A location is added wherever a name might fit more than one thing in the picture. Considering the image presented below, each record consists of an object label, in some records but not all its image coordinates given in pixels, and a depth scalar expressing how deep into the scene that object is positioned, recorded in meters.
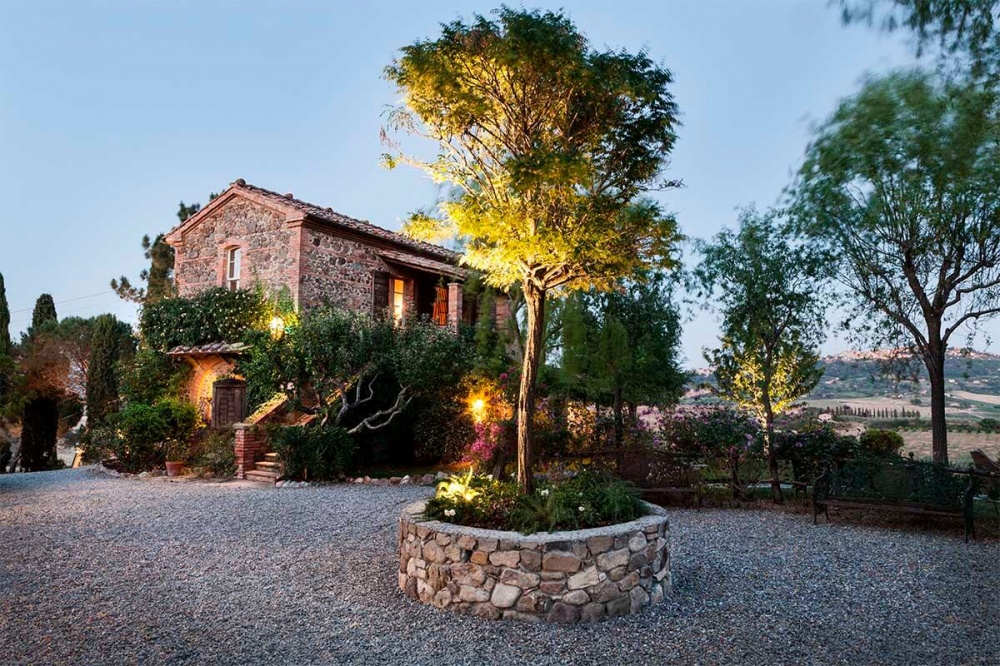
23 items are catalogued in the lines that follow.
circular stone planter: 4.56
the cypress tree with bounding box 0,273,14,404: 11.84
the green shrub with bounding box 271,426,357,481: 11.62
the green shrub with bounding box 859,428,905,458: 13.56
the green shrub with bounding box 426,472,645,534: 5.07
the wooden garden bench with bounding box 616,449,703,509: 9.16
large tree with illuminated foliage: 5.43
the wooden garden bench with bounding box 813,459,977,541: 7.45
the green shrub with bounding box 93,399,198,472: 13.22
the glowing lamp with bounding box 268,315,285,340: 14.20
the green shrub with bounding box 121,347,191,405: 15.20
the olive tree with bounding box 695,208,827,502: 10.34
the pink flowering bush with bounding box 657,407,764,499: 9.49
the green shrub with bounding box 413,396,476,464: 13.99
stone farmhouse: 14.84
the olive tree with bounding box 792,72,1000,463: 8.55
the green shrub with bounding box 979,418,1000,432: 15.82
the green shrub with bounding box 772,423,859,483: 9.20
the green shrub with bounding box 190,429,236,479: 12.65
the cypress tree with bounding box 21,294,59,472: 19.05
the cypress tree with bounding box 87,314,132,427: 19.62
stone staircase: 11.88
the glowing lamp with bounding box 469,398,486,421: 13.16
